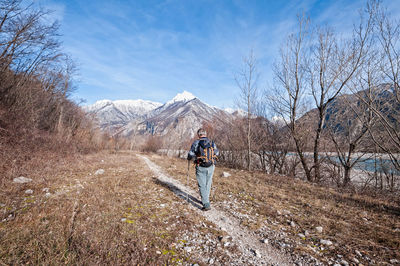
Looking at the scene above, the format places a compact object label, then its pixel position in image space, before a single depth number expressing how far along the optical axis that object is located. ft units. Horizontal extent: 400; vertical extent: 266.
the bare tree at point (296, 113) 43.06
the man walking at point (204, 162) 19.47
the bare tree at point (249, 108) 52.85
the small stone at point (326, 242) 12.28
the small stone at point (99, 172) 32.70
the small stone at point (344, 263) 10.18
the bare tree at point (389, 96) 21.52
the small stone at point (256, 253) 11.10
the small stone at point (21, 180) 21.74
